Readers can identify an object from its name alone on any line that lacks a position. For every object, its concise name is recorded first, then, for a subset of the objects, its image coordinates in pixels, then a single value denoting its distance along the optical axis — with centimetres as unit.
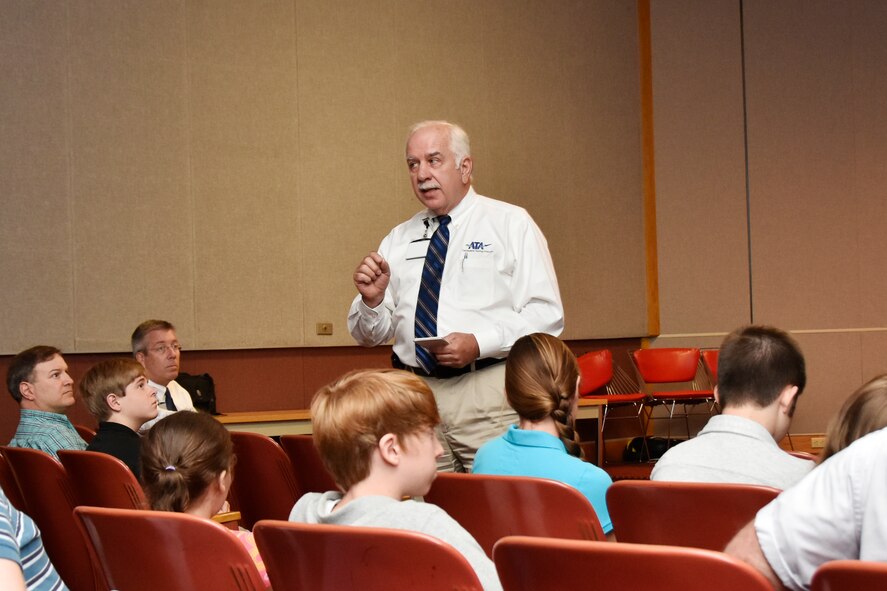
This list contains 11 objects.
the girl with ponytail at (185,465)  232
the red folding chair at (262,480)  329
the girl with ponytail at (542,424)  229
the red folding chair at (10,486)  342
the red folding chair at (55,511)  302
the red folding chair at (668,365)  739
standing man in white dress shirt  302
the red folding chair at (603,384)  683
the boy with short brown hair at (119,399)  350
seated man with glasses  462
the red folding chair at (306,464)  318
